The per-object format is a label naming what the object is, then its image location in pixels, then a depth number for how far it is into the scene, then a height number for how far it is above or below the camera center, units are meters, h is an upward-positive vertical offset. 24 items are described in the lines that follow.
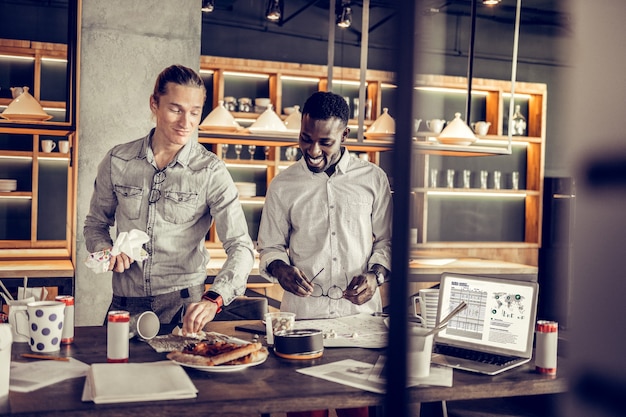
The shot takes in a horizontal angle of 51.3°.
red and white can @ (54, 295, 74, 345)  2.05 -0.45
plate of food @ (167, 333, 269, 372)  1.75 -0.47
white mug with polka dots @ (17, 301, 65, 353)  1.91 -0.43
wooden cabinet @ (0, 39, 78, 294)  6.23 +0.14
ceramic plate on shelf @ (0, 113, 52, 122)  3.92 +0.38
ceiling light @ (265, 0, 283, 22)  6.41 +1.76
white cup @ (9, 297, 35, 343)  1.96 -0.43
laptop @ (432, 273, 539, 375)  2.01 -0.41
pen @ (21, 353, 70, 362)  1.86 -0.51
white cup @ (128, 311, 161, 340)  2.05 -0.45
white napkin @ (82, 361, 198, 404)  1.49 -0.49
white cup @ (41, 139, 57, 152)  6.17 +0.33
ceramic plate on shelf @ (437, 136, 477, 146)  5.17 +0.41
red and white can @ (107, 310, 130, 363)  1.83 -0.44
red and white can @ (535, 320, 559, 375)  1.92 -0.45
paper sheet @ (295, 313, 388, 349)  2.13 -0.49
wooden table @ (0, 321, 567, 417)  1.46 -0.51
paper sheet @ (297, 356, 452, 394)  1.70 -0.51
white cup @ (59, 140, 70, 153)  6.24 +0.32
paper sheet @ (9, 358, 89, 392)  1.60 -0.51
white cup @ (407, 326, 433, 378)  1.74 -0.43
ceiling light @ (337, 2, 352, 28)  6.70 +1.79
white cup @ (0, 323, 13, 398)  1.49 -0.42
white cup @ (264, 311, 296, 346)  2.12 -0.45
